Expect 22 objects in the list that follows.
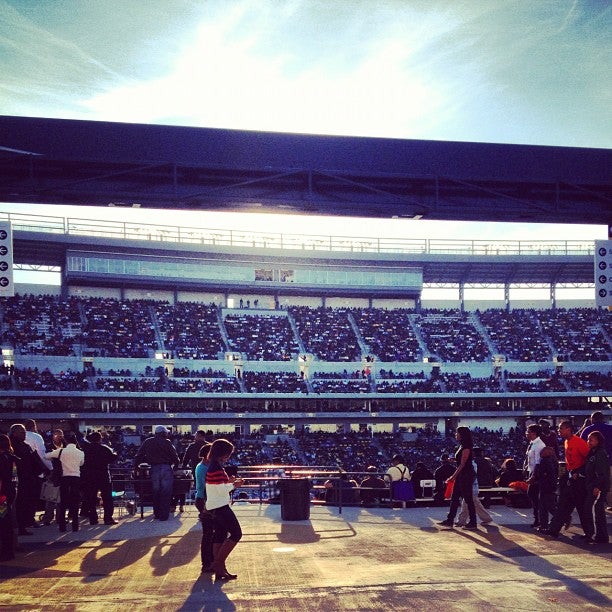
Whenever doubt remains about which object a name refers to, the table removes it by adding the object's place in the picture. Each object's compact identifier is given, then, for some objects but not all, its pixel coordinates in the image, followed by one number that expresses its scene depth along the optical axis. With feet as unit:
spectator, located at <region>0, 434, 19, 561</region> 33.78
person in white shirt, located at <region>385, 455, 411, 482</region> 53.78
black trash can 47.61
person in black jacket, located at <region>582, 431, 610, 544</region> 36.99
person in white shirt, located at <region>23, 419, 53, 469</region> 44.21
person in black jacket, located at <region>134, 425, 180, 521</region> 45.34
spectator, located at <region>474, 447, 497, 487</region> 53.06
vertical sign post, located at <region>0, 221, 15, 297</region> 36.81
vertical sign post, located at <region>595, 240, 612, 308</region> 43.83
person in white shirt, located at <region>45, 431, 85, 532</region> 41.96
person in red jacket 38.11
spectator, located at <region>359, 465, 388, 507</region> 55.83
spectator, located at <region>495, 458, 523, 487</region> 54.03
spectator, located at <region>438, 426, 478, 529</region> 41.65
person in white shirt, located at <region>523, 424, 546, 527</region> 41.81
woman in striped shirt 29.35
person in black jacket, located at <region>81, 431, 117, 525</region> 42.83
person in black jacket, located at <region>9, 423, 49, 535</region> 41.65
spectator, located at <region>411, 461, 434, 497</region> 56.08
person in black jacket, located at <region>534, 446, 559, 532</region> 40.57
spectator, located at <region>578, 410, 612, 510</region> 41.33
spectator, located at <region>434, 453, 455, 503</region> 53.26
